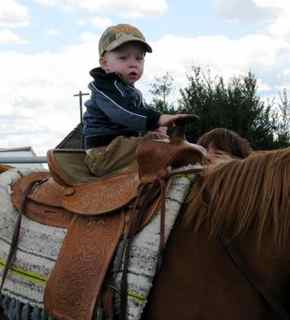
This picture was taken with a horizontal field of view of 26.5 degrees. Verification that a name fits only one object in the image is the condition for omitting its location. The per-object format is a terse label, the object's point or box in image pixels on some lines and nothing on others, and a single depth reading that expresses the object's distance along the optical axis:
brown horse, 2.32
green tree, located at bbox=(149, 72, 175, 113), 19.38
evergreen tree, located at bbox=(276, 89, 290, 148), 15.84
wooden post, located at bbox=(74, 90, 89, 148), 29.57
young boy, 3.09
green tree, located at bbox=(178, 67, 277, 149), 16.77
